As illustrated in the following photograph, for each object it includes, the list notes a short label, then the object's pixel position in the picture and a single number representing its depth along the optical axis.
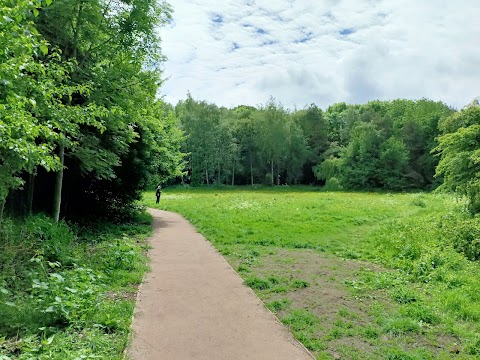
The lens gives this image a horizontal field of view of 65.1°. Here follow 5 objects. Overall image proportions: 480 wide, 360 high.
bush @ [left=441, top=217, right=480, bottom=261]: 10.99
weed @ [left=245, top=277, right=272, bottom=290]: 8.25
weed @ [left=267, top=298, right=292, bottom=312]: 6.97
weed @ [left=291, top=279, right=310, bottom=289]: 8.38
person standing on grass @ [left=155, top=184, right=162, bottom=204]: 29.74
